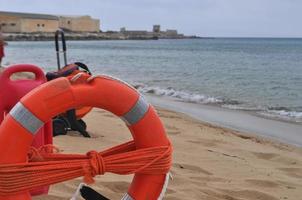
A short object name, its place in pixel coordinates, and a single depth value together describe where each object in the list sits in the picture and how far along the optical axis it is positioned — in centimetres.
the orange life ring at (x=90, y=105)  242
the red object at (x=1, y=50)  520
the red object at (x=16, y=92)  306
